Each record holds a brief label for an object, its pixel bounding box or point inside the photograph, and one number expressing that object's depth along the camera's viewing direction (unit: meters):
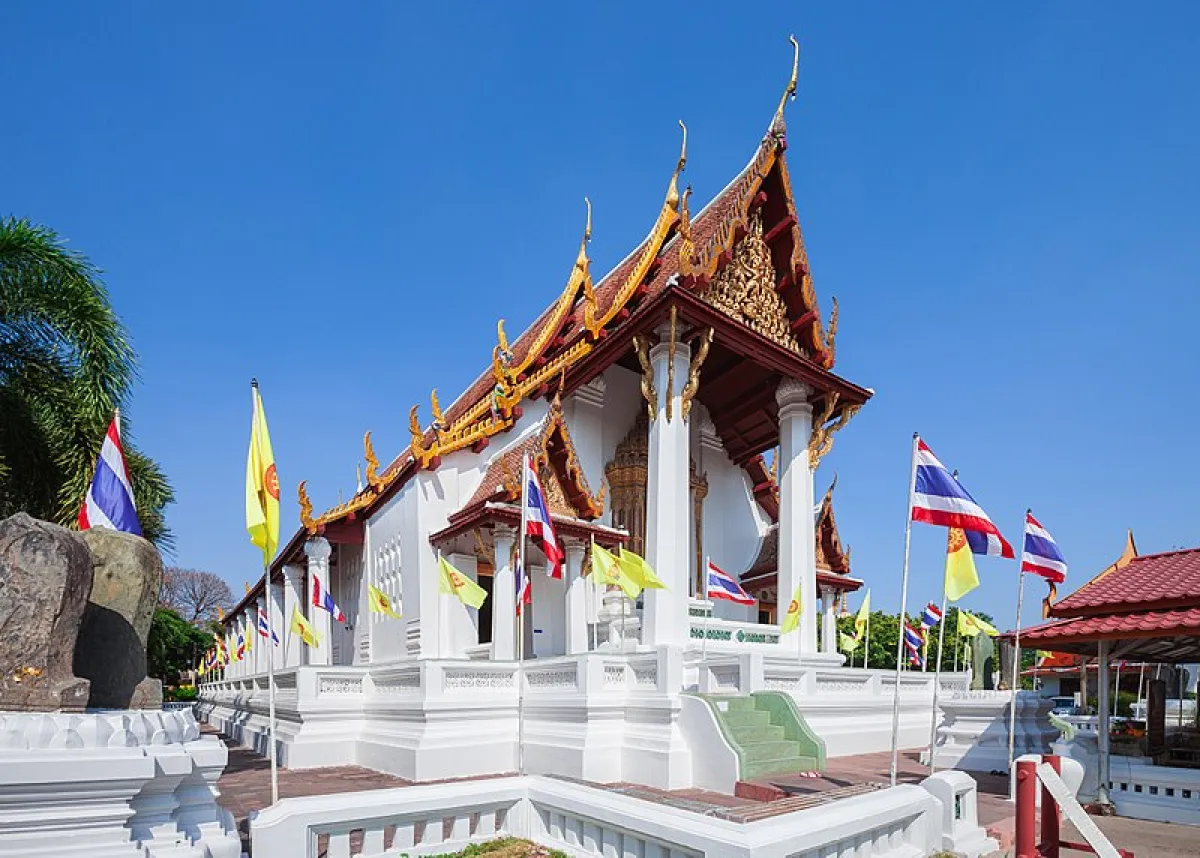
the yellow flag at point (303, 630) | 14.85
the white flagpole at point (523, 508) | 10.06
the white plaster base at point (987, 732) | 10.87
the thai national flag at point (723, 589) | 13.13
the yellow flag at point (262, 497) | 5.83
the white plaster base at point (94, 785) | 3.20
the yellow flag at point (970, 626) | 17.88
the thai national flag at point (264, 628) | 24.13
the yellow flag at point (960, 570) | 8.59
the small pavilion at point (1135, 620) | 8.52
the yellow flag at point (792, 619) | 13.84
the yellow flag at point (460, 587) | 12.19
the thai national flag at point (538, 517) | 10.72
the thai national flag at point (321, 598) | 16.36
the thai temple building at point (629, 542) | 10.49
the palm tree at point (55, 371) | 9.02
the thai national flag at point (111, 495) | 5.61
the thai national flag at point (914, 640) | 22.90
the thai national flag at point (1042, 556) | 9.83
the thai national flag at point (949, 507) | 8.31
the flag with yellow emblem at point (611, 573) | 10.61
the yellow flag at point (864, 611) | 21.58
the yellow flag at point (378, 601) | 14.56
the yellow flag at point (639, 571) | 10.43
